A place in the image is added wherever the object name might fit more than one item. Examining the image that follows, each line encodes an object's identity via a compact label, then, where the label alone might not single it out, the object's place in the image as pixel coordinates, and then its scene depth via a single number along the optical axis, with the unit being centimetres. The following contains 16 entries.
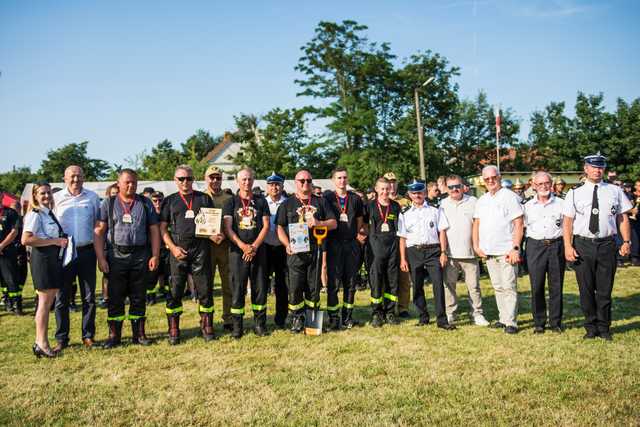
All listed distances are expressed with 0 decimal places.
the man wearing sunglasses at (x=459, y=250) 720
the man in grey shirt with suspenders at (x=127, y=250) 623
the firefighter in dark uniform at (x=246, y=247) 668
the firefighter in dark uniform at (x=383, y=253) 723
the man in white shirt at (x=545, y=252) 663
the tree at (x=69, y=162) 7150
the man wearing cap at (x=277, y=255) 725
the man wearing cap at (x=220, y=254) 718
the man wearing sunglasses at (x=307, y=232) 676
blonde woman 587
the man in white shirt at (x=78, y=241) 632
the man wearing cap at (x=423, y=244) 696
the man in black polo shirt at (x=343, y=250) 704
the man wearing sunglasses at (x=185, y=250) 643
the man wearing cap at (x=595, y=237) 610
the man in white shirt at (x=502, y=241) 666
